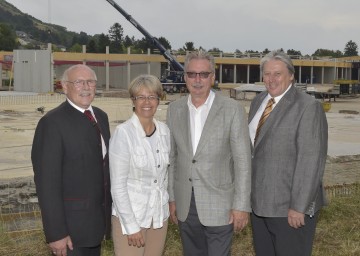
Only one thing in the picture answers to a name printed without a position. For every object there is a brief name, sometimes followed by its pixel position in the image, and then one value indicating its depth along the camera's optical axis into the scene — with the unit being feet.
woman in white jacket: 10.27
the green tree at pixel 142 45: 367.74
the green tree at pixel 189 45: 297.90
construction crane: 144.47
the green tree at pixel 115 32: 479.41
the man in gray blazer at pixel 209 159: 11.06
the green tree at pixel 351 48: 483.51
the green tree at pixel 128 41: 469.08
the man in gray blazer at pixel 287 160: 10.92
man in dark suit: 9.71
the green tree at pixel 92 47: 278.26
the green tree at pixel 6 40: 312.09
